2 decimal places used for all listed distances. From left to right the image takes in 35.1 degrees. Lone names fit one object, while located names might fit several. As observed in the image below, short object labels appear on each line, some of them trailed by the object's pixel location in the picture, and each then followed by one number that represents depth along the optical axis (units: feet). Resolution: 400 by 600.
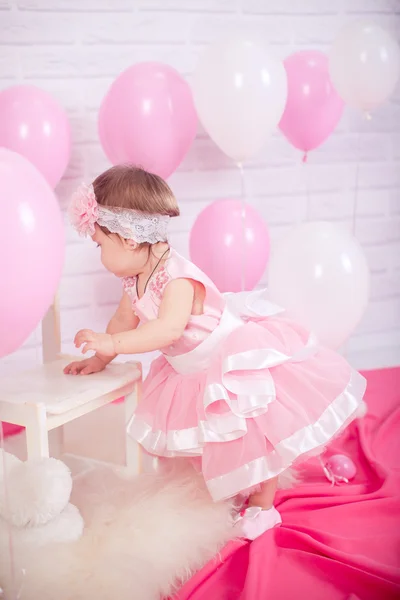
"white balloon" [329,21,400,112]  6.14
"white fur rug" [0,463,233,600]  3.53
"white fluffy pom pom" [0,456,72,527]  3.76
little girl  4.17
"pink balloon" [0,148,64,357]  2.99
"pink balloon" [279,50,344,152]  6.47
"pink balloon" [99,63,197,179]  5.60
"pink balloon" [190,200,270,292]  6.12
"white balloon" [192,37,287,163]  5.45
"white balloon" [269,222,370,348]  5.34
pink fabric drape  3.60
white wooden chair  3.94
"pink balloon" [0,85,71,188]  5.28
